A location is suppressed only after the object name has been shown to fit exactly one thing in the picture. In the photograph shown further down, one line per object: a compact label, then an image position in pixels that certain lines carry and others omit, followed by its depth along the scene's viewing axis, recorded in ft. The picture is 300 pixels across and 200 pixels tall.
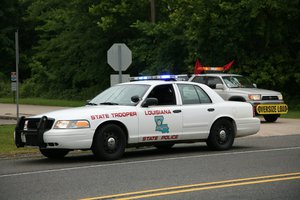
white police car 41.27
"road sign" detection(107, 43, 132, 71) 57.54
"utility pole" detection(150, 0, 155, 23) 144.77
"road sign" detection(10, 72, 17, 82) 91.07
